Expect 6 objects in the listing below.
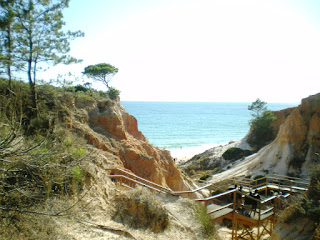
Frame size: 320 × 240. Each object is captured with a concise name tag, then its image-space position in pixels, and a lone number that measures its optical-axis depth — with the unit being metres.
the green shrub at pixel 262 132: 47.91
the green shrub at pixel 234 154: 45.39
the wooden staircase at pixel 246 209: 12.56
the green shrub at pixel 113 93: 21.97
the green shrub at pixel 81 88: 21.59
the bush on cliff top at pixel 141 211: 9.30
